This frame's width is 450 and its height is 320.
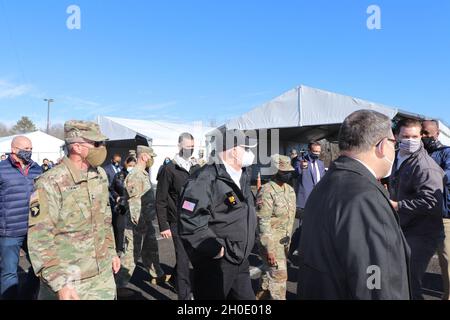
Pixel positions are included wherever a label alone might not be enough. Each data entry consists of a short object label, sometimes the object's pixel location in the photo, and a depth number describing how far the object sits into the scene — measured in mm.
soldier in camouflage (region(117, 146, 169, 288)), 5344
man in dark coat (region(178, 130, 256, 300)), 2744
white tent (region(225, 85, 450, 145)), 12642
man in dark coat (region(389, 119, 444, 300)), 3332
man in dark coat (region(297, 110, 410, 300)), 1465
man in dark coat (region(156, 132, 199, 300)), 4539
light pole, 64688
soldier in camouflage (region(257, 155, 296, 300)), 4014
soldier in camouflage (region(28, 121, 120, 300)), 2381
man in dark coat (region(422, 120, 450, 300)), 3986
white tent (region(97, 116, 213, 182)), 19266
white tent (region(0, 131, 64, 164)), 27812
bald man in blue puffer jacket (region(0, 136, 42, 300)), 4145
